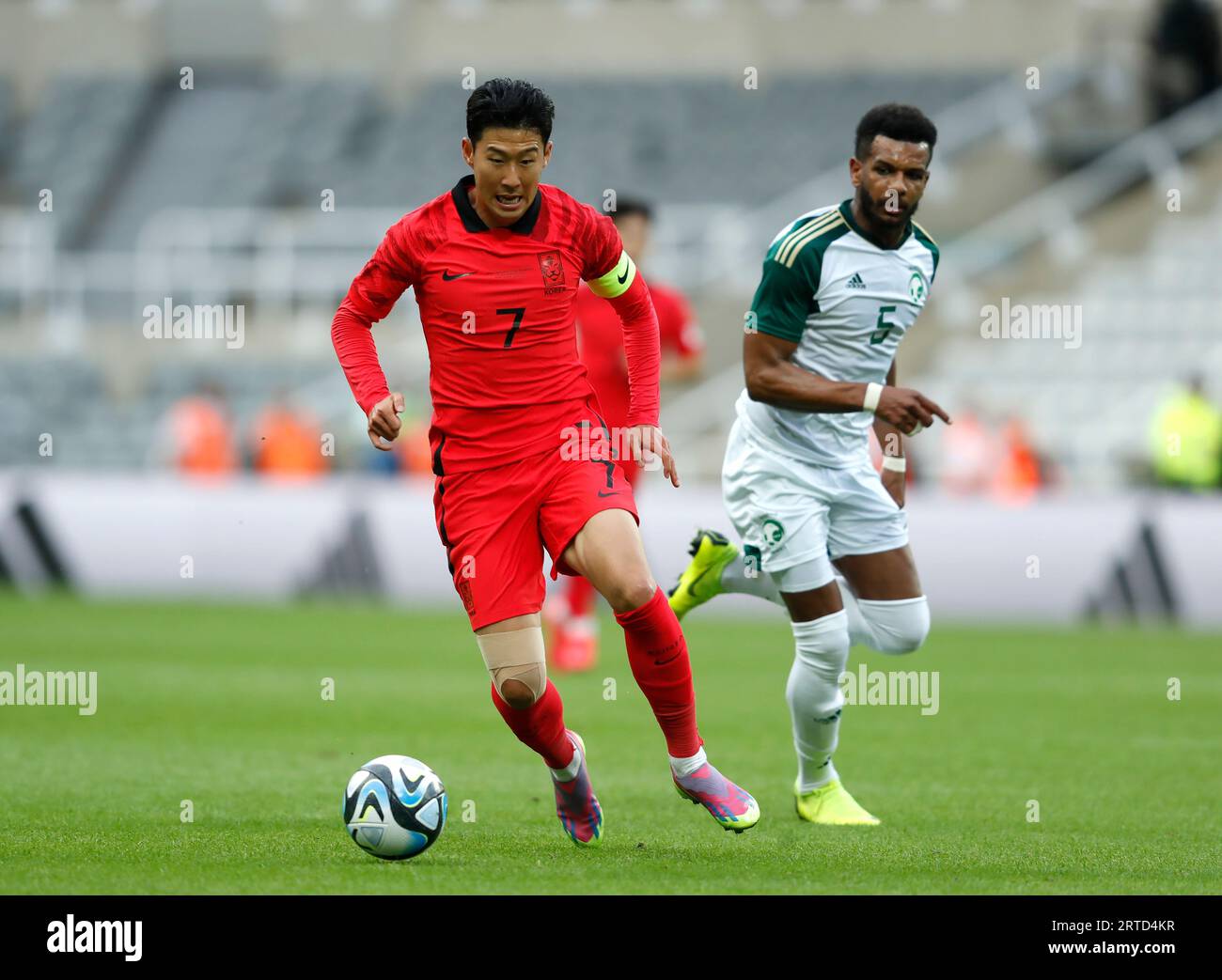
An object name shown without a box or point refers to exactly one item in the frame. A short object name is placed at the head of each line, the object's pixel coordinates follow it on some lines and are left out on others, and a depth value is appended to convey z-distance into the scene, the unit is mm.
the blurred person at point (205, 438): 23859
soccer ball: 6066
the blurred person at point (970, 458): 22797
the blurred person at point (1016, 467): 21938
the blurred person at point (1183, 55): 26531
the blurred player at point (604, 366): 11898
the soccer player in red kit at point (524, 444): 6289
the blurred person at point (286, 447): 23828
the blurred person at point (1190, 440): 20062
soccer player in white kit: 6984
